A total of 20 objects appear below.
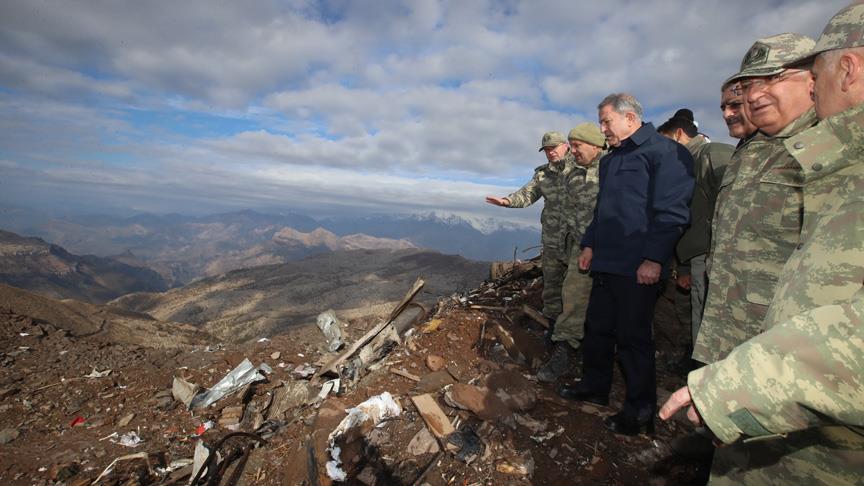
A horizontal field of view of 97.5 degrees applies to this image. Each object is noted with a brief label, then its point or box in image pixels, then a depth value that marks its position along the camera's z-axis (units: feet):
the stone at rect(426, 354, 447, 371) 14.47
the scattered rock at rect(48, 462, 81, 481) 11.61
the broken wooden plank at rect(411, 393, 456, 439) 10.50
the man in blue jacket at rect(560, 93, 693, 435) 9.64
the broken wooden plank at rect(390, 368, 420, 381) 13.79
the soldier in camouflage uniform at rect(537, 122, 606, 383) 12.72
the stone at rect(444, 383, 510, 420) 11.19
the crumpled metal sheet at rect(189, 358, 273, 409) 15.92
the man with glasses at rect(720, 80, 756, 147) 8.18
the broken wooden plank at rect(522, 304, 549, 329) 16.89
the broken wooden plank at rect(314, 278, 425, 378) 16.92
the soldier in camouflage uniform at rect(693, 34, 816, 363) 6.17
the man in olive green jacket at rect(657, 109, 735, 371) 10.00
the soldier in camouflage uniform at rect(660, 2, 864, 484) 2.86
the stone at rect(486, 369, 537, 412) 11.54
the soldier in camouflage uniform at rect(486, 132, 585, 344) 14.39
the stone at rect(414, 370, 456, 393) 12.99
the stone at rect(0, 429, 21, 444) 13.67
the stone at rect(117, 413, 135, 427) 14.85
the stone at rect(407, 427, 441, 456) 9.99
